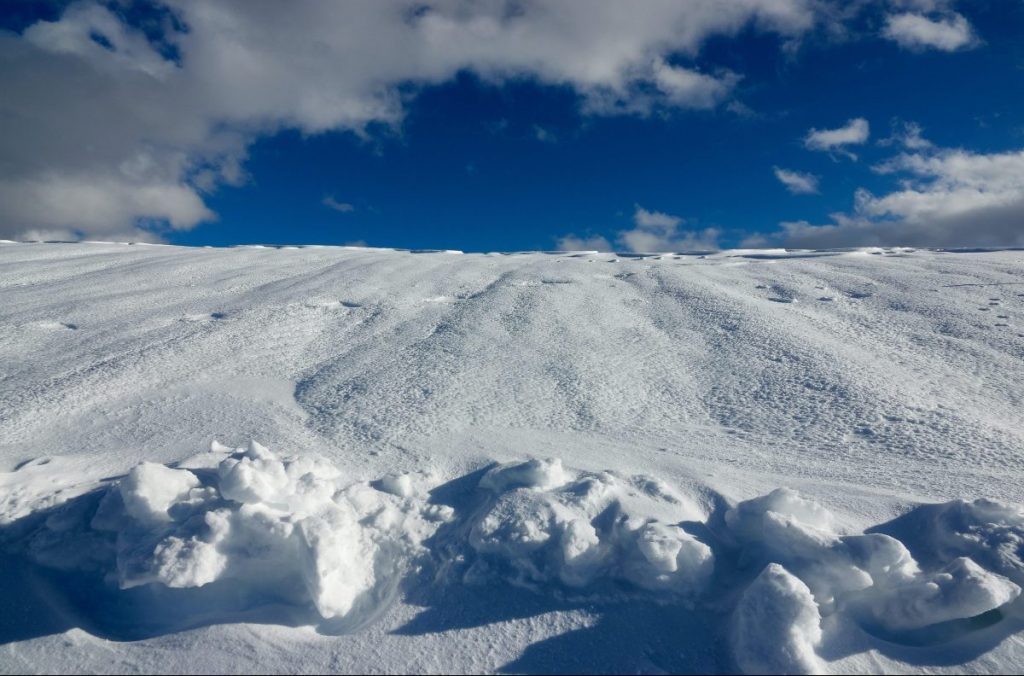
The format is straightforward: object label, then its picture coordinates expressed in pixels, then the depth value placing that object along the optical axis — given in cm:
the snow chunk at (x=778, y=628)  135
